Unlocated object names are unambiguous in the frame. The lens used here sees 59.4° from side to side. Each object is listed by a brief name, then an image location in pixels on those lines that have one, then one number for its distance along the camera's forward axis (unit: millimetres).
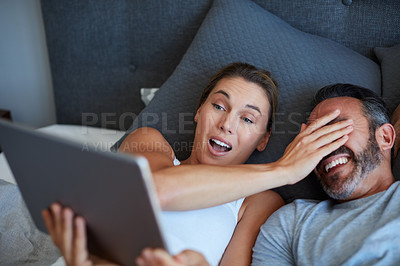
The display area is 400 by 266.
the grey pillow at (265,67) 1494
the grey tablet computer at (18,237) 1191
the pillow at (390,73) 1448
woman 964
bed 1483
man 1007
